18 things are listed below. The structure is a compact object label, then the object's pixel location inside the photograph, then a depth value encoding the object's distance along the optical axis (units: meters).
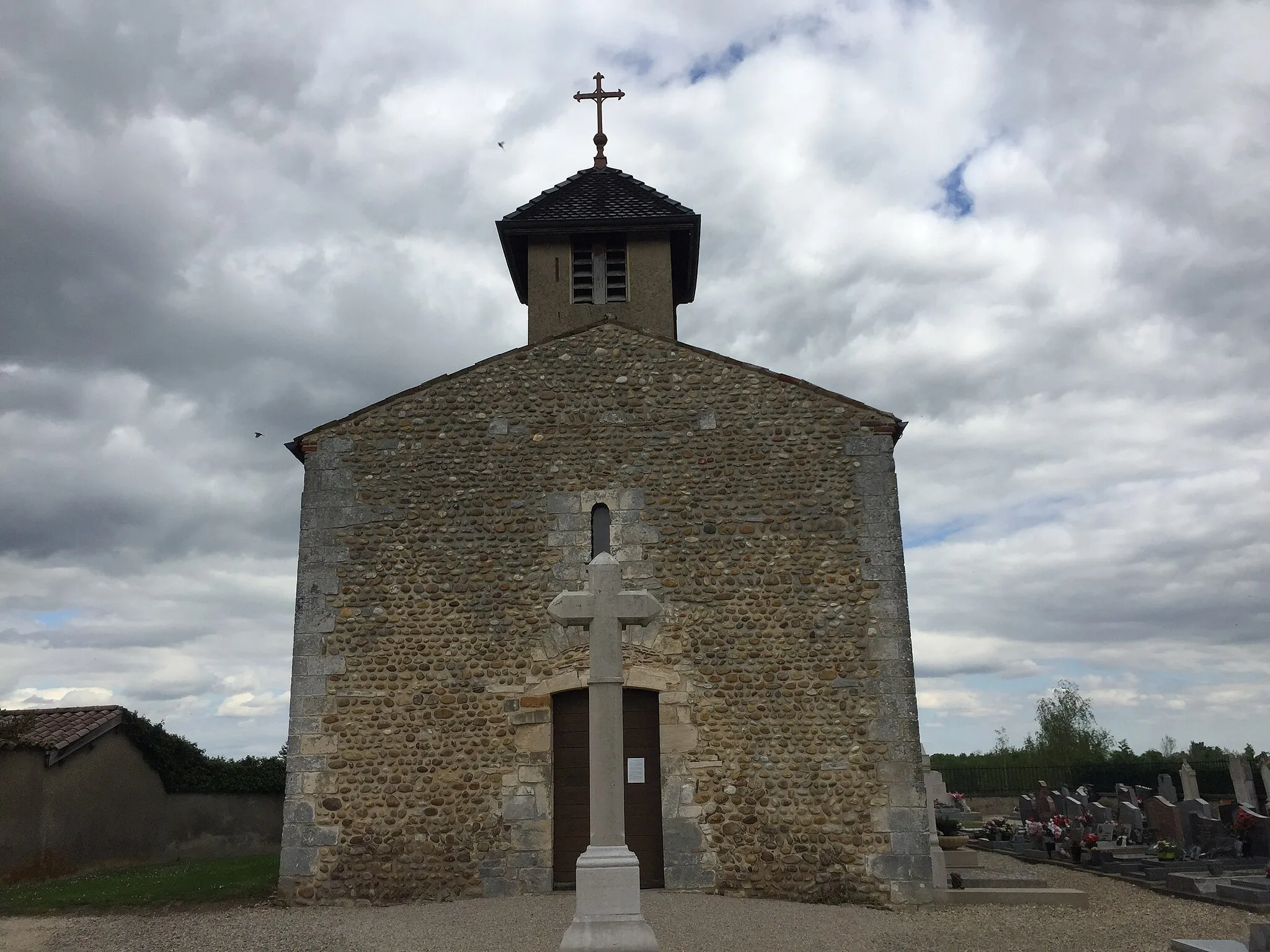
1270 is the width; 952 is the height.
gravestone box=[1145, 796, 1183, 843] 13.17
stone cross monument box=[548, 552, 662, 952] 5.57
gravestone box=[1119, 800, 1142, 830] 14.05
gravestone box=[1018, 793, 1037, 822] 16.92
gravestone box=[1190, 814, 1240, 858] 11.95
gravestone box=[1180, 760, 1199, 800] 14.75
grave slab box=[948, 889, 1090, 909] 9.31
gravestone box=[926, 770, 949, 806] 11.47
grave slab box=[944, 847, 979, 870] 11.59
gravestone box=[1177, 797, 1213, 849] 12.65
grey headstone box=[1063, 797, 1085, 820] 15.34
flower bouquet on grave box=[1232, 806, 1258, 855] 11.82
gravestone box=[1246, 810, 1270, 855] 11.66
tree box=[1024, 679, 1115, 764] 31.66
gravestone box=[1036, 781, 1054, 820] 16.25
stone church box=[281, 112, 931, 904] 9.53
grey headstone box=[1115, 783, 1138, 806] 16.58
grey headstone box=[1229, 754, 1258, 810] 13.92
